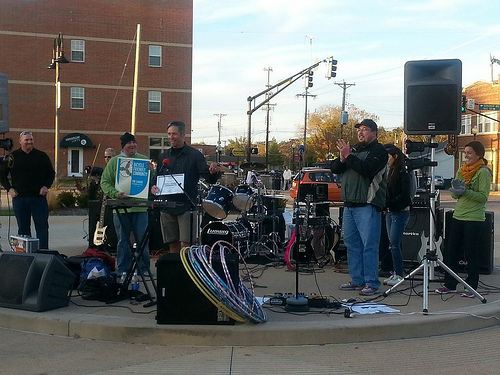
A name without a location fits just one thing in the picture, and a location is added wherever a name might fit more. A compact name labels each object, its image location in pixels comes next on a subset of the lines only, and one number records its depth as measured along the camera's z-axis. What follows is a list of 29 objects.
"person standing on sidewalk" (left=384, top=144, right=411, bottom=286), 8.00
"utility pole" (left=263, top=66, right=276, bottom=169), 59.33
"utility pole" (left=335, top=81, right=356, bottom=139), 62.97
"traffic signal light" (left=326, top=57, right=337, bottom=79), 28.19
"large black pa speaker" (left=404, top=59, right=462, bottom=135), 7.40
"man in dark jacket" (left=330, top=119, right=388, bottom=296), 7.28
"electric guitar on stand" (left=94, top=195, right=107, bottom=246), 10.09
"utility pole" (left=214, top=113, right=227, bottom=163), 116.47
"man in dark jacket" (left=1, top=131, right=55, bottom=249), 8.82
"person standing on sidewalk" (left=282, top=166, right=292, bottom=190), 41.38
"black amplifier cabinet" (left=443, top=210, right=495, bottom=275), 9.05
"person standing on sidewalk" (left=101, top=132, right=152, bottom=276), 7.54
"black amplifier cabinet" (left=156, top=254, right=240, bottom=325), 5.78
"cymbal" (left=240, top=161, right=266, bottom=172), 11.14
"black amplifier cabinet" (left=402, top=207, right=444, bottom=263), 9.47
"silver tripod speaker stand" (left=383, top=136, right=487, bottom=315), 6.32
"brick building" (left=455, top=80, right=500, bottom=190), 49.66
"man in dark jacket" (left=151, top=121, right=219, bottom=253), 7.22
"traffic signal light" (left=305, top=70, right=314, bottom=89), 28.10
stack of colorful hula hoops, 5.62
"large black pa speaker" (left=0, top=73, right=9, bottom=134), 10.01
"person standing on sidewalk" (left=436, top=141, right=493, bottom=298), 7.25
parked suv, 25.92
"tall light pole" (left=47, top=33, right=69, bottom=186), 22.28
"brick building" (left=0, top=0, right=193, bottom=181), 37.94
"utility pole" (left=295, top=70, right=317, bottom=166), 27.99
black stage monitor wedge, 6.30
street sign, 29.97
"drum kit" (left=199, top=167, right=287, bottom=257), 10.13
